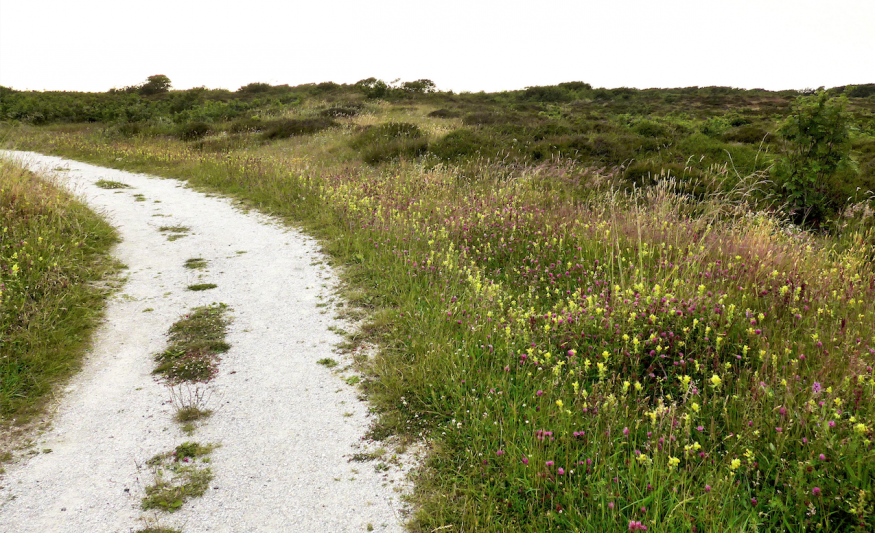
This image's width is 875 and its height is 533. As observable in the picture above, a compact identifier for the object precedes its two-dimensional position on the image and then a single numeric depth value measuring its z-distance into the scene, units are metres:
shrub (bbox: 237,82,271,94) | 44.03
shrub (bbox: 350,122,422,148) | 16.48
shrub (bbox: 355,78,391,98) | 35.91
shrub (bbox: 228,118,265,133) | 22.19
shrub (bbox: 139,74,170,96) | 44.19
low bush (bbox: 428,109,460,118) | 25.62
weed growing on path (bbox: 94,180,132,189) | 12.26
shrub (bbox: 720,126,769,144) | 15.48
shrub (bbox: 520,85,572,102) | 39.34
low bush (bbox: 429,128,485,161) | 14.35
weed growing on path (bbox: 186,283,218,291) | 6.21
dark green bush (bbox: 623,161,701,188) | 11.28
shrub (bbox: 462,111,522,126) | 21.52
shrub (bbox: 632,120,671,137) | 17.05
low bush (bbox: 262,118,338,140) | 20.33
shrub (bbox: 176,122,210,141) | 21.53
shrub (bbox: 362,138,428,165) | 14.41
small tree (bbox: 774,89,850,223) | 7.65
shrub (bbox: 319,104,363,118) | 26.31
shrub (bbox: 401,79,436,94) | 41.12
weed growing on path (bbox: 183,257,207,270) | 6.99
